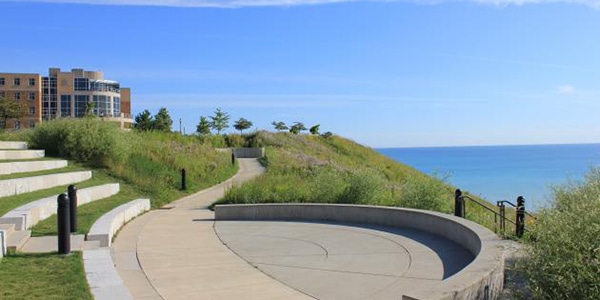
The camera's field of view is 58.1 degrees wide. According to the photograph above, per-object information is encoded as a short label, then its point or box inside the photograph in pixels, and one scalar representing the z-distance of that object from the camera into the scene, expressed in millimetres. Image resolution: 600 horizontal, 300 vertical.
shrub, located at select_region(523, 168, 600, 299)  4254
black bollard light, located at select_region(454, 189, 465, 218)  11711
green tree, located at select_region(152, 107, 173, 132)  72438
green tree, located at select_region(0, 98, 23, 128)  54156
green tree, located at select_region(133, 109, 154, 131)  75088
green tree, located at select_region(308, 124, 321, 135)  69088
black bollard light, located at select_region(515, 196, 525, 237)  9578
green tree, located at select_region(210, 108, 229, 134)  78438
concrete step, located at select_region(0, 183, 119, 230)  9312
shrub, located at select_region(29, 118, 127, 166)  21141
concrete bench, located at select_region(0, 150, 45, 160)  18094
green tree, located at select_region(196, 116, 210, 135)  74688
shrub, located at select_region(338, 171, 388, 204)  14320
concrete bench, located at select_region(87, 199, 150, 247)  9227
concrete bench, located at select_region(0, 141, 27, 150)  20955
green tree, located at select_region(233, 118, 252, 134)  75312
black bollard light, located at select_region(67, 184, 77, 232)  9841
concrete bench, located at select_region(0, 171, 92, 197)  12480
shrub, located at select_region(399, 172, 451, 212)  12992
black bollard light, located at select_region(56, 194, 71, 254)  7898
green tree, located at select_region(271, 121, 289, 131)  75875
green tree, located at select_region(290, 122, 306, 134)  72138
